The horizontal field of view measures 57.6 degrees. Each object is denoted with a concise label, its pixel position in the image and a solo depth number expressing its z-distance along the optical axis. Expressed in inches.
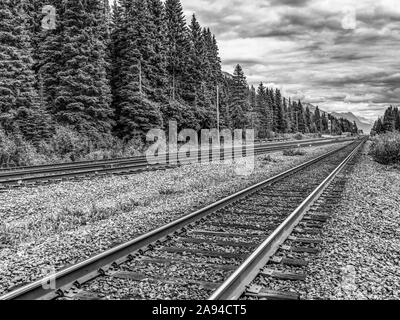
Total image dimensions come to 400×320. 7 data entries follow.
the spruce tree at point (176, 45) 1755.7
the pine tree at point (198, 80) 1812.3
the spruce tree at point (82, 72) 1066.1
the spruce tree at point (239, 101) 2493.8
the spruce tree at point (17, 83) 975.0
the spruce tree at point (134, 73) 1242.6
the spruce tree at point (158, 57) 1408.7
